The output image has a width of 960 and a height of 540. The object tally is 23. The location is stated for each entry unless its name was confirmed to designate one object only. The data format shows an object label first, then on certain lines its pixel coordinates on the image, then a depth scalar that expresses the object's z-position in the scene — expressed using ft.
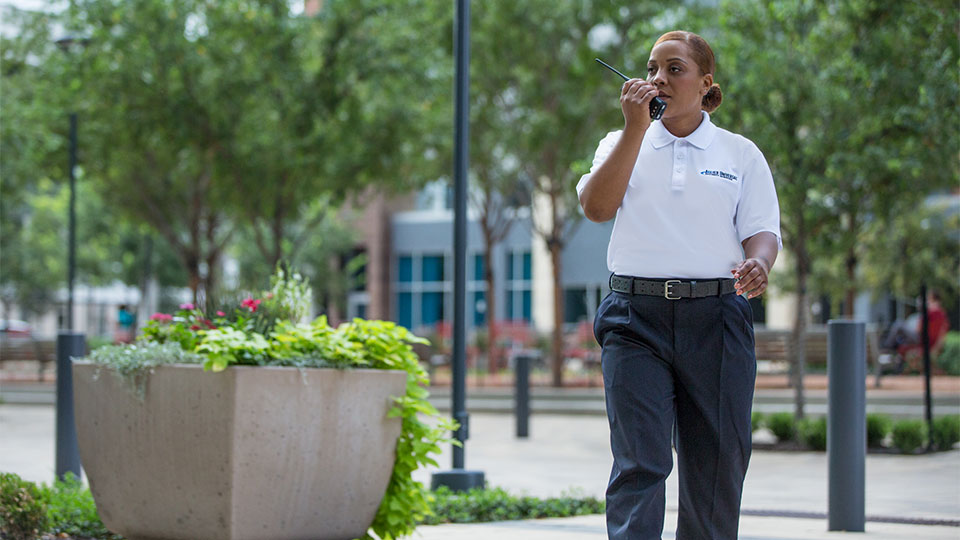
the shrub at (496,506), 24.30
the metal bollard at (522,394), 51.21
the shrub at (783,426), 44.32
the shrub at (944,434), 41.73
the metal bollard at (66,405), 26.89
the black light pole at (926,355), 40.40
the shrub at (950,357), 84.96
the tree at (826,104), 42.75
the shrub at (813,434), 43.04
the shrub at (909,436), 40.88
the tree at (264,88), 69.56
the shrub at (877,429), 42.34
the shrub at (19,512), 19.20
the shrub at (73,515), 20.79
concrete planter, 17.40
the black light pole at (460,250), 27.35
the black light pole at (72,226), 61.23
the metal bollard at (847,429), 21.94
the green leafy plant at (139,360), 17.97
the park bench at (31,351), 96.73
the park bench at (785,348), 79.46
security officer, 12.42
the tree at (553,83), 76.79
